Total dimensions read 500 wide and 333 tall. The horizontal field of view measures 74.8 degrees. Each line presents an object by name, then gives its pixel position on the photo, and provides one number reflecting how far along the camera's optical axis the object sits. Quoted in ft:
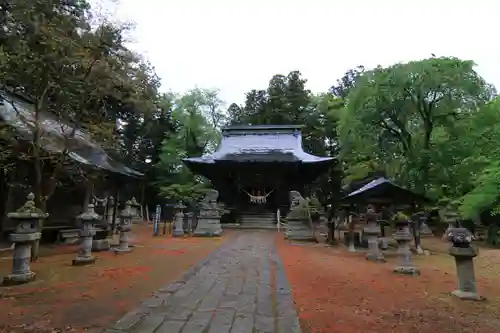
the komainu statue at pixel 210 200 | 54.13
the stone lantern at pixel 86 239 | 26.27
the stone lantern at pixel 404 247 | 26.66
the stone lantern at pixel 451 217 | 35.50
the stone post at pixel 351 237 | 41.98
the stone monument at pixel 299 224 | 48.19
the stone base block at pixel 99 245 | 34.45
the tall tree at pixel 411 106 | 44.32
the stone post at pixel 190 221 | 55.36
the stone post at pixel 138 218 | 91.61
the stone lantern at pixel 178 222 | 52.08
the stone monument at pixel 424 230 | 69.66
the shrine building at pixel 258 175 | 76.59
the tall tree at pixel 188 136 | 105.29
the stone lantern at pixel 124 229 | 33.76
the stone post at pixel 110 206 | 58.05
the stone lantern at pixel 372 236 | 34.47
